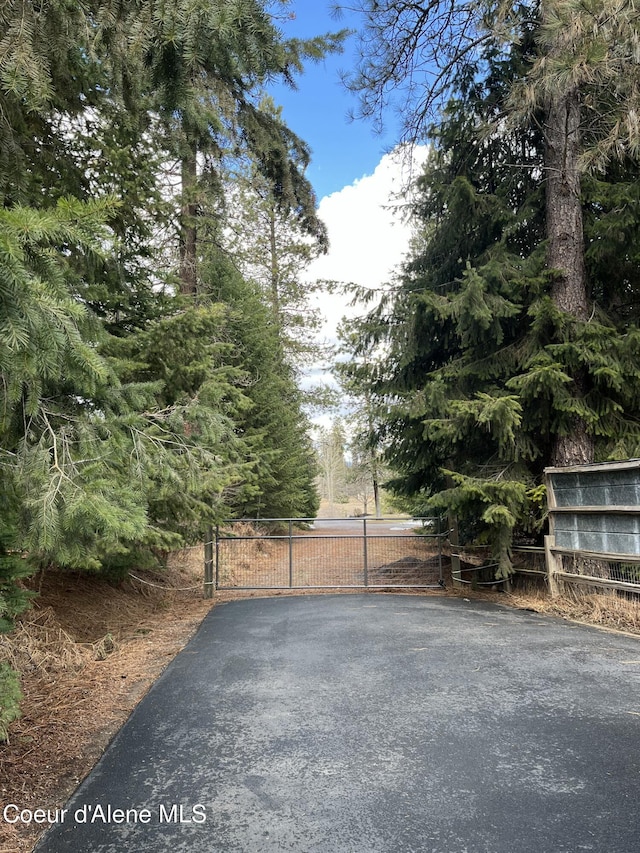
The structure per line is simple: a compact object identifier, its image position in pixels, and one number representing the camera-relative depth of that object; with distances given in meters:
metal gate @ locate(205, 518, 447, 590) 8.38
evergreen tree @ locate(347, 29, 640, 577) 6.50
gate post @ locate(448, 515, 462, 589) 8.18
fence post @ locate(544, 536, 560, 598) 6.42
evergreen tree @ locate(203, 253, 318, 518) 11.57
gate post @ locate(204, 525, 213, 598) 7.86
